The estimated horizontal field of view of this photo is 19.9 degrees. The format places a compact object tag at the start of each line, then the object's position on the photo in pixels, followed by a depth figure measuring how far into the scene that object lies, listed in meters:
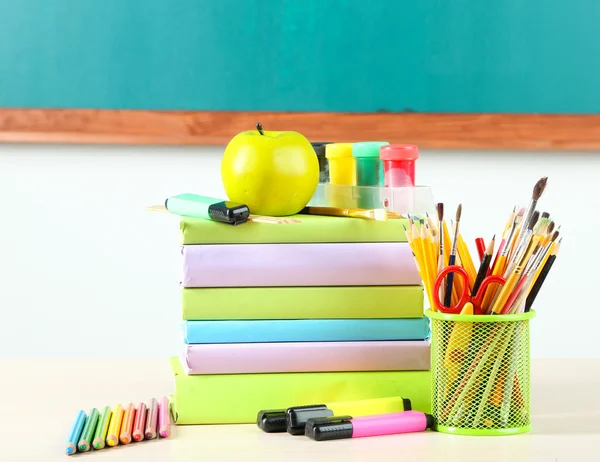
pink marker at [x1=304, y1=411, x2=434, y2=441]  1.42
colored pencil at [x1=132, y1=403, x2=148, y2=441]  1.43
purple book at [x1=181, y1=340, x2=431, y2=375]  1.48
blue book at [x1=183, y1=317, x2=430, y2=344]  1.48
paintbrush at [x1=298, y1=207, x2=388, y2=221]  1.48
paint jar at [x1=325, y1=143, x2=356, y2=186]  1.57
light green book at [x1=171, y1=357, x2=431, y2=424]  1.48
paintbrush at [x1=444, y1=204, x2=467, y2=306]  1.42
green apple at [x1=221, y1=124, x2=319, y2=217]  1.50
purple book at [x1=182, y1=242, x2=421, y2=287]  1.48
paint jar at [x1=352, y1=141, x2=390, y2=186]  1.56
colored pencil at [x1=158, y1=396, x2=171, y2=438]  1.43
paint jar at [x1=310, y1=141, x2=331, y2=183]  1.60
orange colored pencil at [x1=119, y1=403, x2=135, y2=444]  1.42
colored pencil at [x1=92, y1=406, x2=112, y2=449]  1.40
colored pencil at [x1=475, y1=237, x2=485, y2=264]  1.47
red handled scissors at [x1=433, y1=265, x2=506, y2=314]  1.42
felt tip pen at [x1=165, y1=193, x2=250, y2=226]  1.47
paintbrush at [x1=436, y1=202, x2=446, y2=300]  1.43
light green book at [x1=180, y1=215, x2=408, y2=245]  1.48
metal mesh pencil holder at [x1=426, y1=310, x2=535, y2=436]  1.42
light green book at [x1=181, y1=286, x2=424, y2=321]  1.48
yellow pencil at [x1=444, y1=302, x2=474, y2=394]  1.42
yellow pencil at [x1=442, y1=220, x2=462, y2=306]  1.43
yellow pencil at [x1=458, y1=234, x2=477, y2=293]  1.44
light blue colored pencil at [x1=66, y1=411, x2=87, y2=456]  1.39
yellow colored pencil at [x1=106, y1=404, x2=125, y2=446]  1.41
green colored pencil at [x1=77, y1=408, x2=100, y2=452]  1.40
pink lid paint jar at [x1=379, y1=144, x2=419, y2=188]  1.53
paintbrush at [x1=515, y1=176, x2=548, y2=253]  1.42
